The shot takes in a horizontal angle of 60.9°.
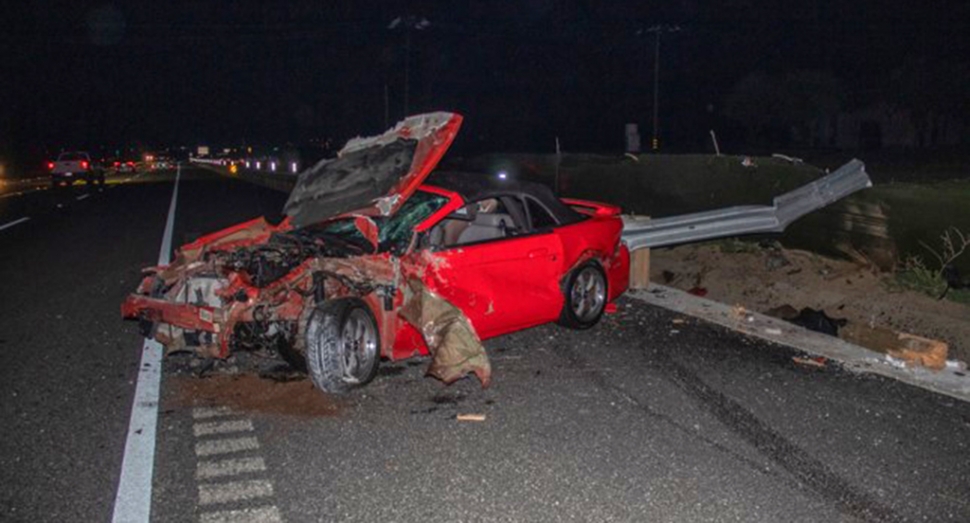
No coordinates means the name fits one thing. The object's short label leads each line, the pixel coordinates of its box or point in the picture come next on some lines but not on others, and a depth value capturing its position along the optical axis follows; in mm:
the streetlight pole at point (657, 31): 52706
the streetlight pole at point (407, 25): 42406
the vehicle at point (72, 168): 37312
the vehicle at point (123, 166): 74888
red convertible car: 5703
